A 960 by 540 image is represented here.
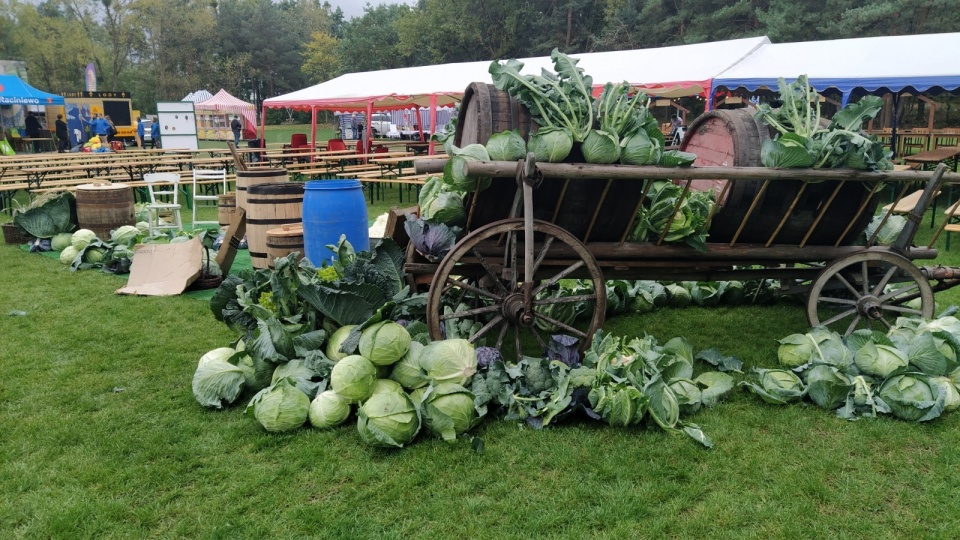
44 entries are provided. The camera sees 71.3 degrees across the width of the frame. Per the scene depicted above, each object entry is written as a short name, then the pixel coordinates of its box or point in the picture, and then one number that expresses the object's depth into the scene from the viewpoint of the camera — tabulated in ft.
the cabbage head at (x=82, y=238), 25.21
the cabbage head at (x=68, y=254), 24.61
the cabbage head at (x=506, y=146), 11.83
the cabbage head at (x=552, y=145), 11.66
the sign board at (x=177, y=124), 72.49
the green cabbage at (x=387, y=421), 10.30
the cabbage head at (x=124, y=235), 25.48
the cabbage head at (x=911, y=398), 11.16
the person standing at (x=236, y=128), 110.79
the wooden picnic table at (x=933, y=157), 40.37
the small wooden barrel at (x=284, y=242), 19.20
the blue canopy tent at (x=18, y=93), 81.56
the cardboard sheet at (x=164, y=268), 20.39
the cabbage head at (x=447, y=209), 12.77
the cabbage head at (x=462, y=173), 11.80
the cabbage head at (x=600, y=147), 11.79
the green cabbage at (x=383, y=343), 11.10
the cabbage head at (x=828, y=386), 11.75
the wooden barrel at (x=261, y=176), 24.94
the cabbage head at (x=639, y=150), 12.00
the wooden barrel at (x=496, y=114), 12.76
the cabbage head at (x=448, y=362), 11.05
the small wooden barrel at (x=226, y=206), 28.58
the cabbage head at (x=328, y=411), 11.09
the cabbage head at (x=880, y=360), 11.68
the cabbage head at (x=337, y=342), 12.03
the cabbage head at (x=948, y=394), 11.55
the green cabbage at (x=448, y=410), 10.66
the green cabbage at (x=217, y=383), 11.94
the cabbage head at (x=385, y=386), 10.96
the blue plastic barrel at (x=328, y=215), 16.70
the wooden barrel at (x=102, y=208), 26.53
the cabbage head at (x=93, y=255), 24.36
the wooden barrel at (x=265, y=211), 20.52
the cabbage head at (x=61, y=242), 26.50
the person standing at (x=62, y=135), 91.20
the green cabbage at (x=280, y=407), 10.96
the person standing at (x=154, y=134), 100.63
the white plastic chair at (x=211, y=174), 32.53
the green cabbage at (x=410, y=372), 11.34
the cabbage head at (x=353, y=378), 10.88
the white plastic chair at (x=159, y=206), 27.78
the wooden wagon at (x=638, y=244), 12.08
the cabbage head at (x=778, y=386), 12.00
